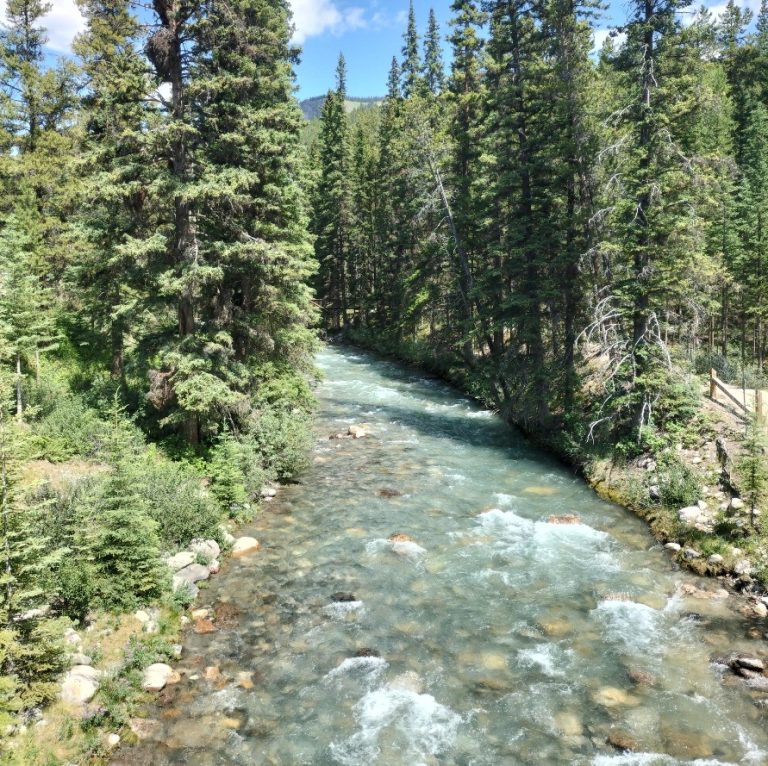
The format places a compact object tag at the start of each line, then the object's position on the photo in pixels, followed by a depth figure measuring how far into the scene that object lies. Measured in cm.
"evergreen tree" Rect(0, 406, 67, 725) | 695
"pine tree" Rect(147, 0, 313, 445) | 1494
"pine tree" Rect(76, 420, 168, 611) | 956
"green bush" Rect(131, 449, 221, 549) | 1208
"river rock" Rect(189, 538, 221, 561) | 1223
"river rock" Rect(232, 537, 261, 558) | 1305
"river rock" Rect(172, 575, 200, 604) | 1080
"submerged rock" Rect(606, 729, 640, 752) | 763
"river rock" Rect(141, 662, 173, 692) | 854
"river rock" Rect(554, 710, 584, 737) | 794
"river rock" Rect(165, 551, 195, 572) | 1146
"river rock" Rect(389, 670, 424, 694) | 878
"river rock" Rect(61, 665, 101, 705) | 767
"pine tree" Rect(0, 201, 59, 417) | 1697
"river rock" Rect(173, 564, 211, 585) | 1136
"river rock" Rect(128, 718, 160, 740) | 769
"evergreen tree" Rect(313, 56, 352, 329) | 5078
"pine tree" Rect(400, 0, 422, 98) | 6012
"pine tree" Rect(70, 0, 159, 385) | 1466
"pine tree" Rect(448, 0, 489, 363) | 2945
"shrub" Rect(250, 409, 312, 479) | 1705
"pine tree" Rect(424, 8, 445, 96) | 5734
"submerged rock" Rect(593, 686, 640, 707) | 848
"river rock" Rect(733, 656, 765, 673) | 897
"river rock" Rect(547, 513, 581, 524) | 1470
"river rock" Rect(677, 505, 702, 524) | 1383
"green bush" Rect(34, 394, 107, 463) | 1502
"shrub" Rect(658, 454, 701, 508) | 1465
